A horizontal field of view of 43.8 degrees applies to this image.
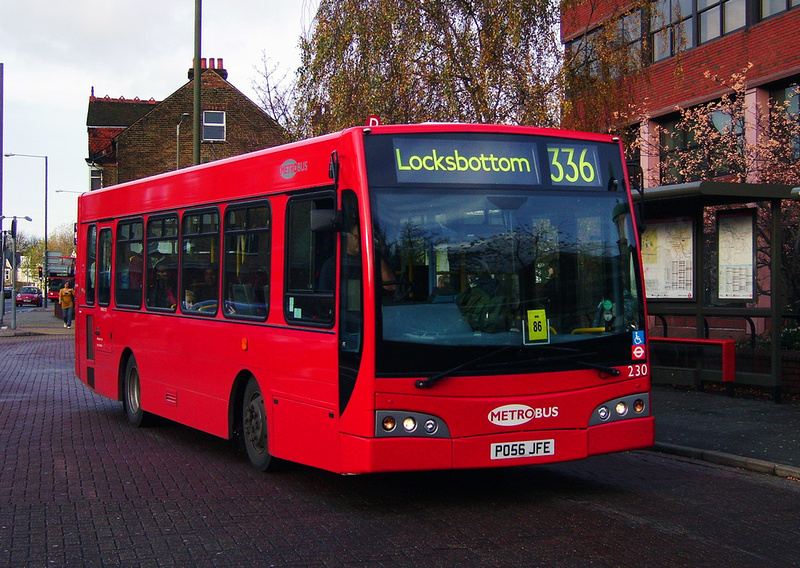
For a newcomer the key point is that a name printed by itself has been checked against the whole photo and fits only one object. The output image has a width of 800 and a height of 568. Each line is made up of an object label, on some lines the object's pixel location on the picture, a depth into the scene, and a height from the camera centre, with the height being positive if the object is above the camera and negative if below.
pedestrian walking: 37.06 -0.51
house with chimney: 49.72 +7.91
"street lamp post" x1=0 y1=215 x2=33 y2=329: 35.59 +0.73
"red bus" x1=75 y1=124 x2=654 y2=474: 6.89 -0.11
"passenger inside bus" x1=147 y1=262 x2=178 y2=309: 10.62 -0.05
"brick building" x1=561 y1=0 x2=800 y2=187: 21.36 +5.41
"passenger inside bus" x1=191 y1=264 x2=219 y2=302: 9.52 -0.01
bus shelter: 12.66 +0.19
